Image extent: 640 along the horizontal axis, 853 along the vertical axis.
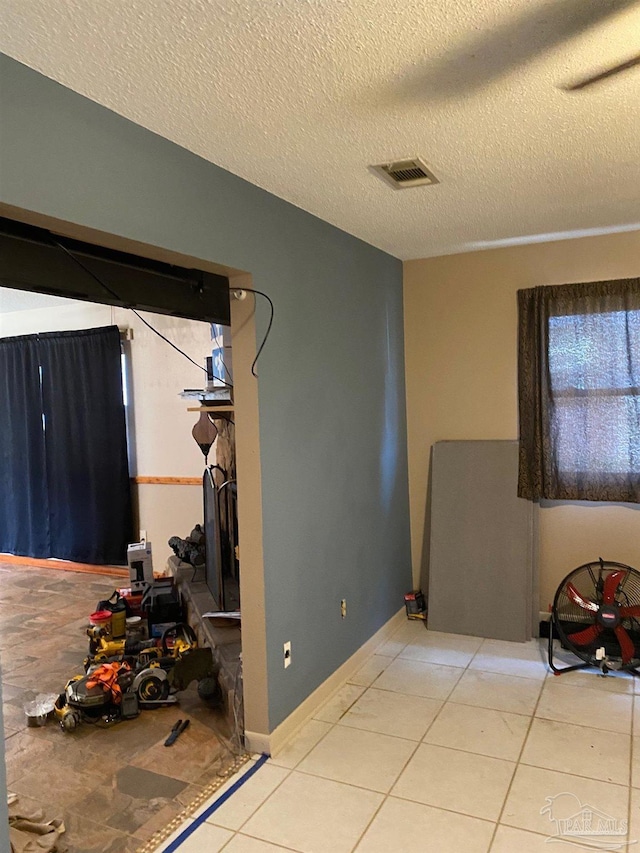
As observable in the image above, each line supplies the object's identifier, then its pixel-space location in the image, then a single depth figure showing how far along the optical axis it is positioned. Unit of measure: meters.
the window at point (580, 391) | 3.67
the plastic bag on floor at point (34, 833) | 2.12
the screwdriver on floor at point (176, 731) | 2.89
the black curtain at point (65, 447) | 5.75
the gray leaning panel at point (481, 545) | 3.88
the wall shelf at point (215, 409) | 3.71
